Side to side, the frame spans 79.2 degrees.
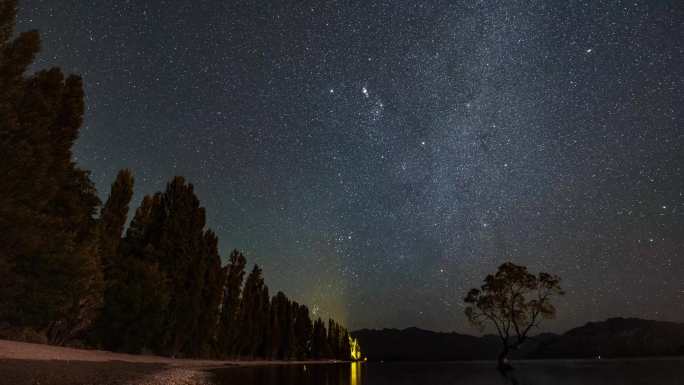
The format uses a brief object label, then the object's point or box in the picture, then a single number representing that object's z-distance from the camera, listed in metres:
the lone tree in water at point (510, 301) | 47.56
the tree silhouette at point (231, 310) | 52.12
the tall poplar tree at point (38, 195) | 17.56
